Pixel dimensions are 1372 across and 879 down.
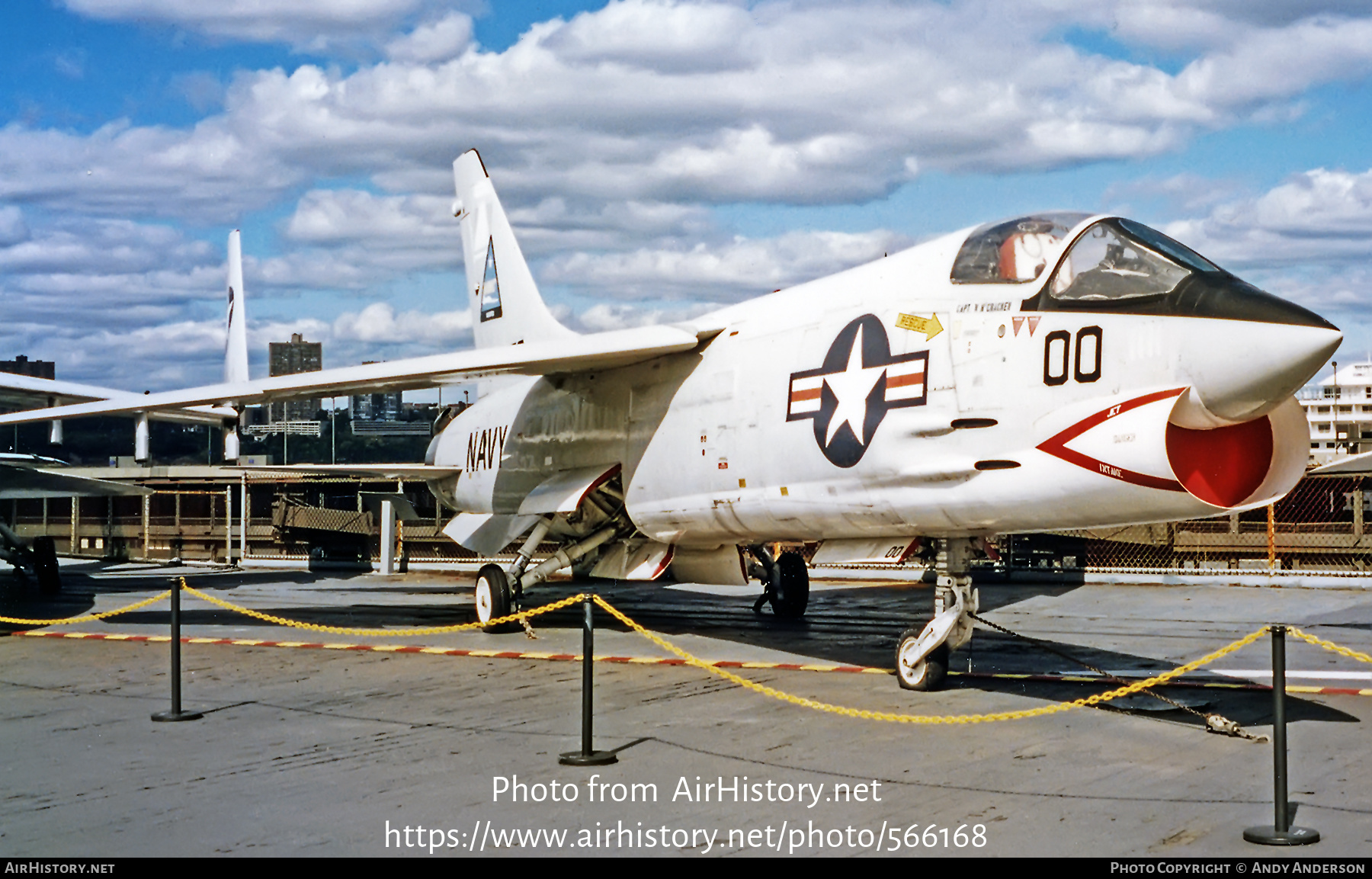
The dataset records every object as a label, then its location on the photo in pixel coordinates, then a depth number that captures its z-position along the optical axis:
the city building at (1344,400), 166.60
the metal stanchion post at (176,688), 9.04
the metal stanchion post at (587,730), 7.29
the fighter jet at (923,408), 8.16
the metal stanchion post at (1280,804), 5.55
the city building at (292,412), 63.51
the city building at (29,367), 43.69
